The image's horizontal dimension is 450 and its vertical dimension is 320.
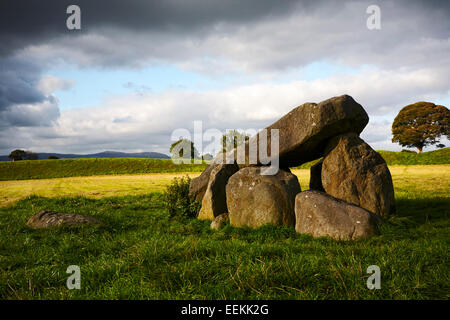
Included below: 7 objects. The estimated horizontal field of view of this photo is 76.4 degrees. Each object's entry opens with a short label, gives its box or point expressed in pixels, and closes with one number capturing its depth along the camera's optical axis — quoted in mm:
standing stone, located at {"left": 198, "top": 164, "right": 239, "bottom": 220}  11547
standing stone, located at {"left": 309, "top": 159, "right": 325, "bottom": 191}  11789
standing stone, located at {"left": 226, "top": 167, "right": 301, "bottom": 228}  9578
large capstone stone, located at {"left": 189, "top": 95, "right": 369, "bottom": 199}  9766
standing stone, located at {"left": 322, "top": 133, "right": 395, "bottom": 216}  9648
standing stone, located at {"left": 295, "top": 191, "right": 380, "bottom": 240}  8016
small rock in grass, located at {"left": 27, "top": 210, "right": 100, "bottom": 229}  10156
